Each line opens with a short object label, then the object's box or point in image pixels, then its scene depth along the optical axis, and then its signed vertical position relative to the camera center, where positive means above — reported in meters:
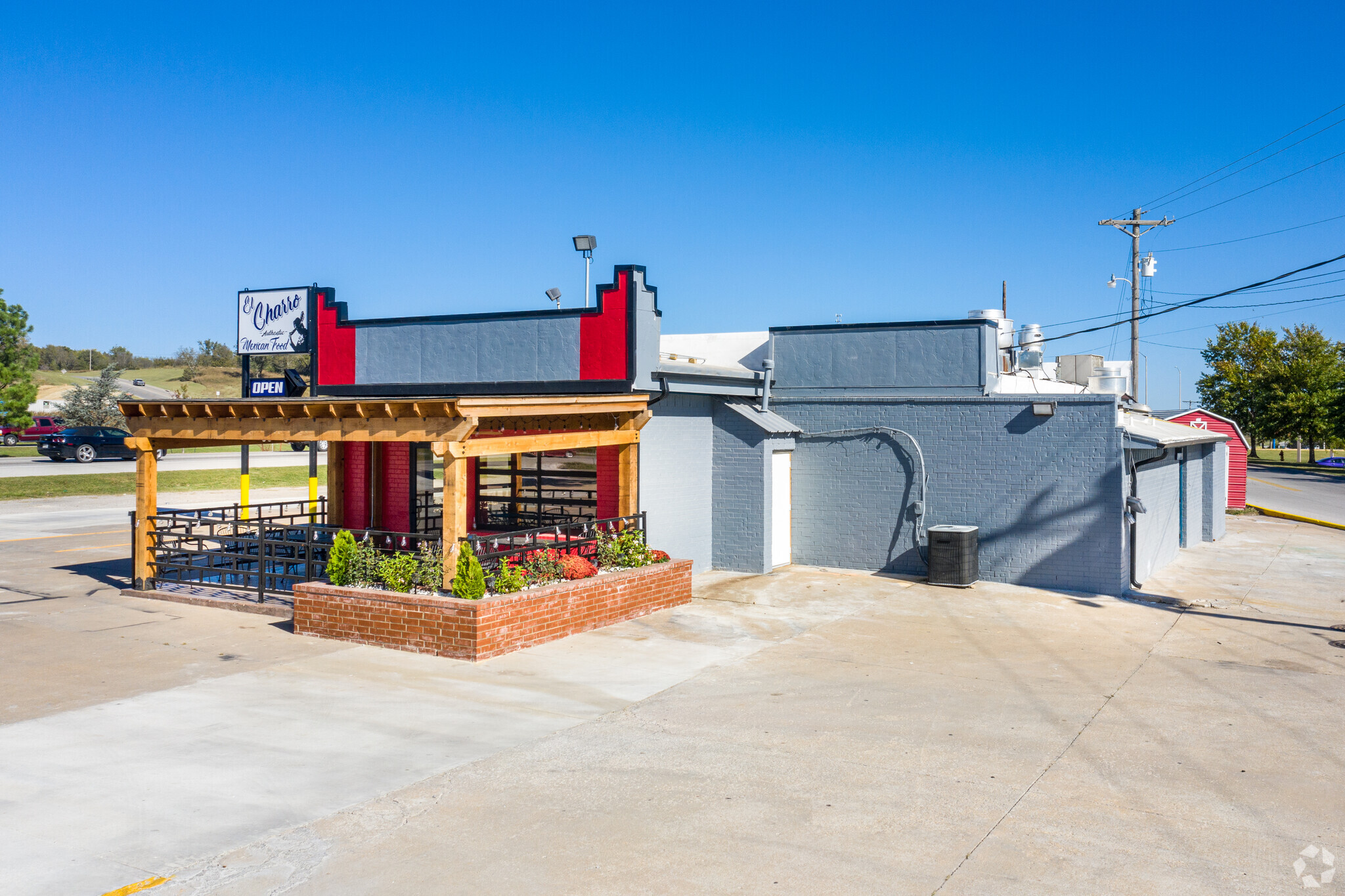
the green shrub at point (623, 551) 13.45 -1.55
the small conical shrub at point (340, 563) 11.72 -1.50
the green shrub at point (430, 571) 11.23 -1.54
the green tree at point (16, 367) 55.75 +4.23
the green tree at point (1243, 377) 62.16 +4.43
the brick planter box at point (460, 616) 10.62 -2.07
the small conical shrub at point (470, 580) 10.82 -1.57
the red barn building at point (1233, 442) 27.77 +0.05
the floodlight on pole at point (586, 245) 16.58 +3.38
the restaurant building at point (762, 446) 14.92 -0.06
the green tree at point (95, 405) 62.25 +2.18
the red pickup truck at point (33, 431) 55.06 +0.36
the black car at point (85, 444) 42.56 -0.27
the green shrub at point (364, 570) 11.62 -1.57
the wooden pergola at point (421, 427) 11.16 +0.17
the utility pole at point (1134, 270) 28.62 +5.63
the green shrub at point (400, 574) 11.38 -1.58
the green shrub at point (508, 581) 11.34 -1.67
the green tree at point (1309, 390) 59.56 +3.46
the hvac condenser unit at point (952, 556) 15.59 -1.84
